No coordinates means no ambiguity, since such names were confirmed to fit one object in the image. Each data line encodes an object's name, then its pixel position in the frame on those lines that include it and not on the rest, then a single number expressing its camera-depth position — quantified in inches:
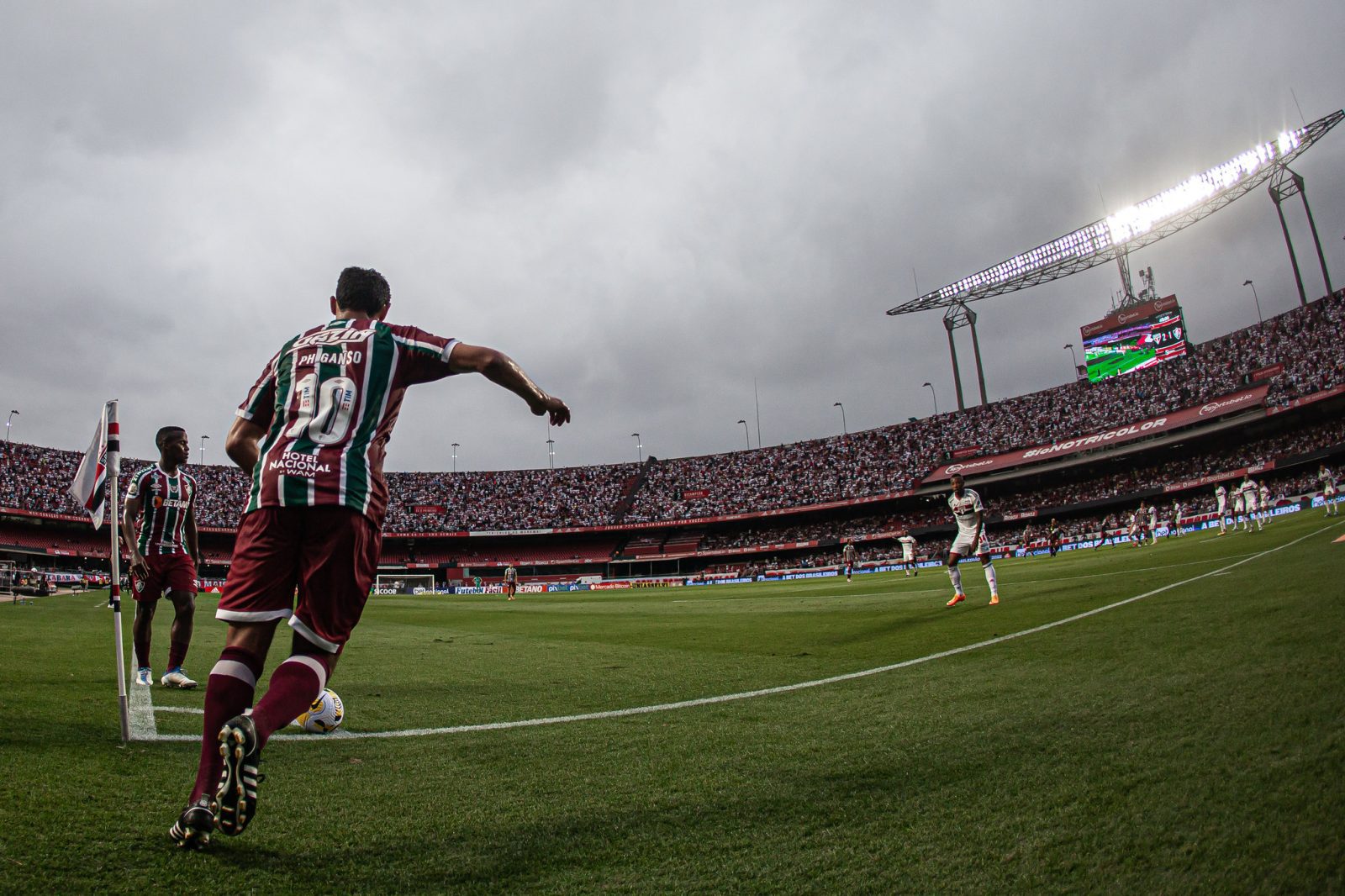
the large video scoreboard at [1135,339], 2156.7
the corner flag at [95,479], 195.2
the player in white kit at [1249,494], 1006.4
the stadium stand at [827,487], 1765.5
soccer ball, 166.6
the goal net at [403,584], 2114.9
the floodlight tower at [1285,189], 1876.2
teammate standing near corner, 268.4
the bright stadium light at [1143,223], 1866.4
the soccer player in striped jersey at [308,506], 103.6
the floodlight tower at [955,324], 2454.5
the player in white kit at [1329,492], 1086.4
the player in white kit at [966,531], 509.0
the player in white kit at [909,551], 1427.0
